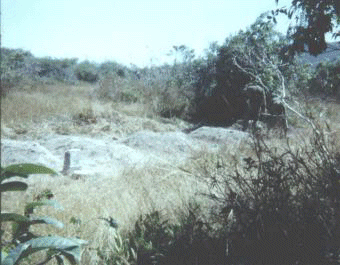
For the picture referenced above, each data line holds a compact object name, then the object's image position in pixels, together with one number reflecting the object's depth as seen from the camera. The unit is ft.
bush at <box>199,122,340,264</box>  9.37
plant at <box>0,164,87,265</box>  5.29
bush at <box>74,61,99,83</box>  104.52
